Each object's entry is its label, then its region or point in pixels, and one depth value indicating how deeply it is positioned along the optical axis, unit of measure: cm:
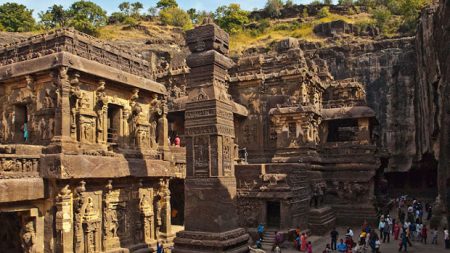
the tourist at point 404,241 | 1691
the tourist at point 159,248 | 1516
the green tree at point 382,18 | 5839
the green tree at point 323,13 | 7138
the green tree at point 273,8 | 7675
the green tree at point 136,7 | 8011
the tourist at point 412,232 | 1894
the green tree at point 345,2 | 7425
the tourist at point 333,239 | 1798
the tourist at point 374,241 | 1639
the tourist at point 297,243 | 1808
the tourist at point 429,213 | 2344
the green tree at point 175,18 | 7475
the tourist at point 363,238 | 1723
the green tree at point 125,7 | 8026
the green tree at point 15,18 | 5966
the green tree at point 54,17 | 6538
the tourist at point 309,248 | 1688
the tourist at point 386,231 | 1903
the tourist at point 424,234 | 1849
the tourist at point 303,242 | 1773
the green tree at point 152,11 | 7955
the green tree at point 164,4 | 8312
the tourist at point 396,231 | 1970
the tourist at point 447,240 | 1641
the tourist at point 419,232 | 1891
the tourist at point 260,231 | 1886
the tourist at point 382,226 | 1914
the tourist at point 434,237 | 1827
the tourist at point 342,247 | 1734
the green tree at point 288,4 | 7831
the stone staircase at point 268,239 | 1861
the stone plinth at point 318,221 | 2098
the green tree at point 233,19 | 7281
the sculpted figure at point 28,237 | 1245
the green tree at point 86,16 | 6058
